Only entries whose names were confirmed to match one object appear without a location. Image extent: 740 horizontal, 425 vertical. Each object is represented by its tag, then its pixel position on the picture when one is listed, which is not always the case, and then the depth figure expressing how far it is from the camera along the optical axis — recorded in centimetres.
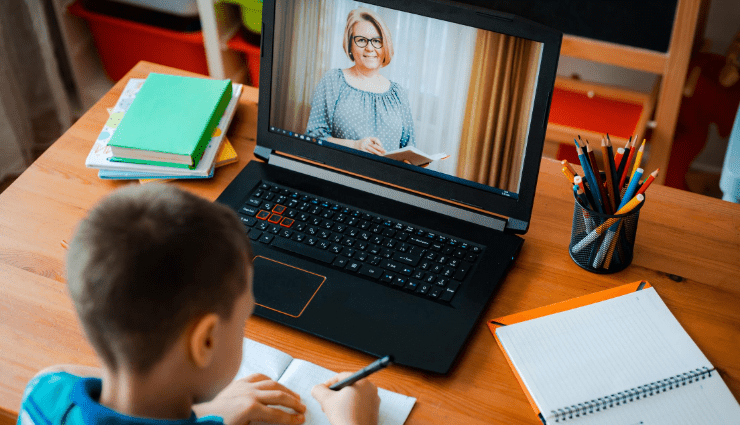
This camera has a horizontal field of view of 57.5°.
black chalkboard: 158
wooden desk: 79
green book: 105
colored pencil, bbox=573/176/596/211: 88
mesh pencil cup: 87
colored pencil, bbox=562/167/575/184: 91
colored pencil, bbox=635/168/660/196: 86
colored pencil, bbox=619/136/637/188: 90
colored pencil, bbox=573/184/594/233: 88
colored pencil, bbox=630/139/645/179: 87
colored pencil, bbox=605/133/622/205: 88
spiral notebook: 75
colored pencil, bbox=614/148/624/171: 89
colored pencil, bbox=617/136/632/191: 90
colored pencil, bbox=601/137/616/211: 88
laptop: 86
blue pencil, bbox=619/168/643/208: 85
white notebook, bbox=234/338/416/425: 76
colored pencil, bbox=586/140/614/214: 88
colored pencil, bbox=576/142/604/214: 88
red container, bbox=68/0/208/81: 205
